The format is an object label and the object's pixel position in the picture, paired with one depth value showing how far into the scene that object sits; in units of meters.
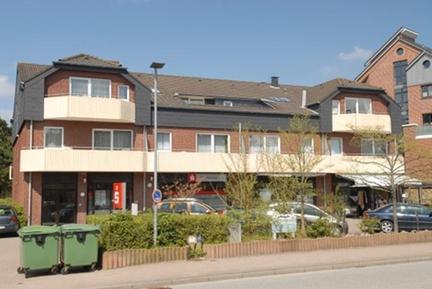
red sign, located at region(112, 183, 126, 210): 26.78
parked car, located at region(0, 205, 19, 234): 23.81
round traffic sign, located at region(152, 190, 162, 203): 15.61
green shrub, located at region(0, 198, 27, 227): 27.07
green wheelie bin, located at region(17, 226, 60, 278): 12.44
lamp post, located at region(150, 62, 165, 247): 14.53
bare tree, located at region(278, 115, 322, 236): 18.50
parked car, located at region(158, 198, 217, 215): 23.62
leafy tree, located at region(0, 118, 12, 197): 55.69
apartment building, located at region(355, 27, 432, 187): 51.47
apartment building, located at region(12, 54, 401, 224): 29.89
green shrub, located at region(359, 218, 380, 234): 19.09
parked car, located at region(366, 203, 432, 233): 24.00
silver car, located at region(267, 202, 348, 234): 17.17
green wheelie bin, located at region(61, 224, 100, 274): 12.78
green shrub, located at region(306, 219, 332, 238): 17.42
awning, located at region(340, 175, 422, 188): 29.45
